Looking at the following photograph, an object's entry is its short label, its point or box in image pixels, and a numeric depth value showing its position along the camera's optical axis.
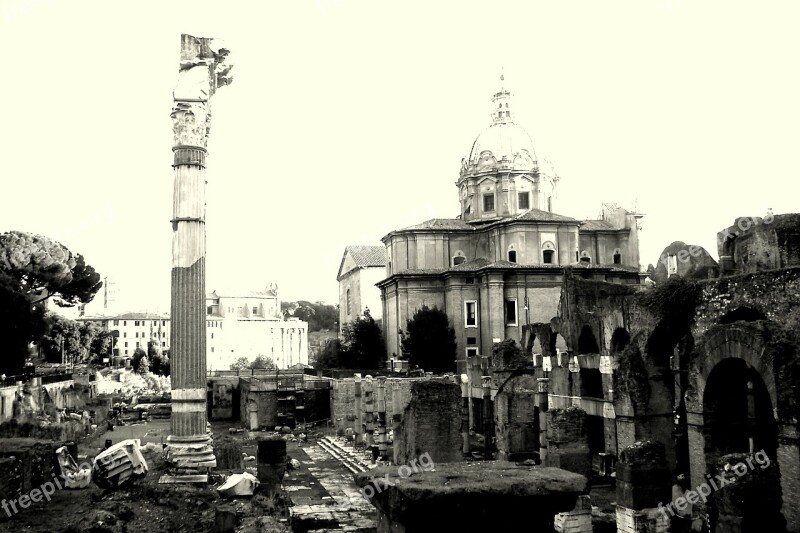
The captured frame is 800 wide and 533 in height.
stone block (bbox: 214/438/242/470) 19.14
